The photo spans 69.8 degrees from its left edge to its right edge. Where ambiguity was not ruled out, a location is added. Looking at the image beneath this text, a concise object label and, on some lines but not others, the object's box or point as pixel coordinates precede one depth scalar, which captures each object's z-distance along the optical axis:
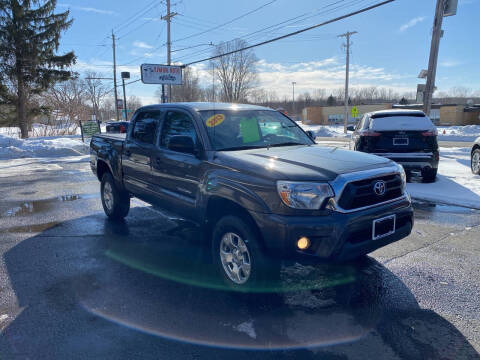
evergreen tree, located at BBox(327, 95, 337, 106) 78.65
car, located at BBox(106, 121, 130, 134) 21.88
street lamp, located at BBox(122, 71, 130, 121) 29.63
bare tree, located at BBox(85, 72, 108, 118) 64.88
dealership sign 21.27
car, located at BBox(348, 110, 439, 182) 7.81
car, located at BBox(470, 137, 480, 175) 9.09
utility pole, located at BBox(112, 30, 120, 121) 38.88
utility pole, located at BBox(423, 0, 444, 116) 12.71
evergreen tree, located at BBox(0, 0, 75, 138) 23.45
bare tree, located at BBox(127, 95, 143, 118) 89.94
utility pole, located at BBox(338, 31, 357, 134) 35.34
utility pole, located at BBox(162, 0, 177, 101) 25.73
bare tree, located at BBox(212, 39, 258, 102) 61.47
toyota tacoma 2.86
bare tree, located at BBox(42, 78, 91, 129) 33.84
